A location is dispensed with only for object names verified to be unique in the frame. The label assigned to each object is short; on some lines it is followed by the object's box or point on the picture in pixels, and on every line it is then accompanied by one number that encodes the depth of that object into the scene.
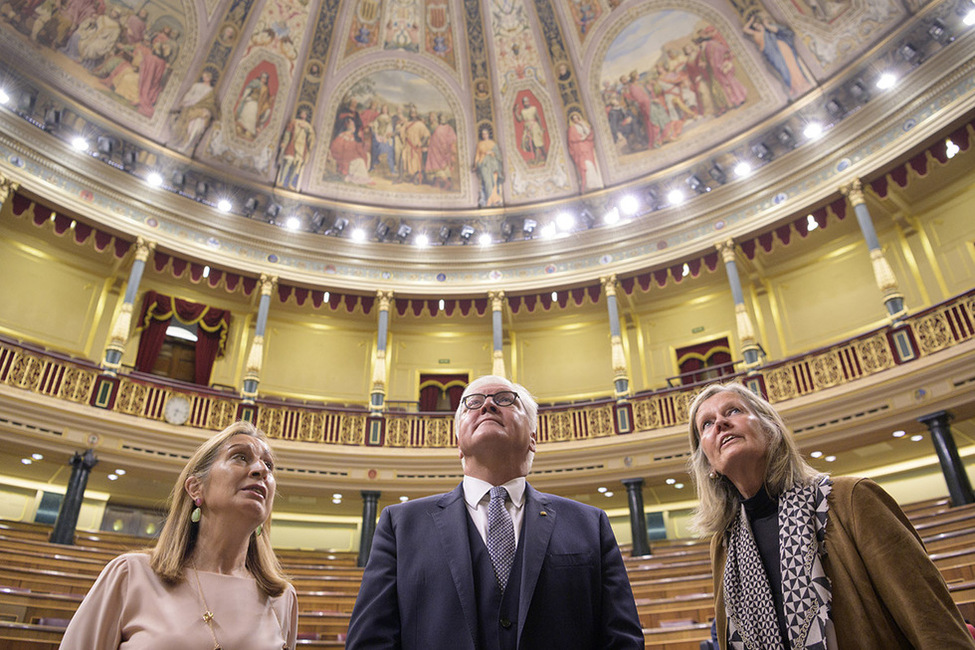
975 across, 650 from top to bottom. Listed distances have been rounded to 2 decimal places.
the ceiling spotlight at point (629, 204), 13.52
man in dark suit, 1.68
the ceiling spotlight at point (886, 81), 10.31
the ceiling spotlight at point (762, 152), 11.88
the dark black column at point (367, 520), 10.09
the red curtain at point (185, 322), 12.16
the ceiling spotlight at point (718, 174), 12.44
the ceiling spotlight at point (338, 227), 13.71
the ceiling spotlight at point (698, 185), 12.66
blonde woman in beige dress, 1.62
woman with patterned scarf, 1.48
